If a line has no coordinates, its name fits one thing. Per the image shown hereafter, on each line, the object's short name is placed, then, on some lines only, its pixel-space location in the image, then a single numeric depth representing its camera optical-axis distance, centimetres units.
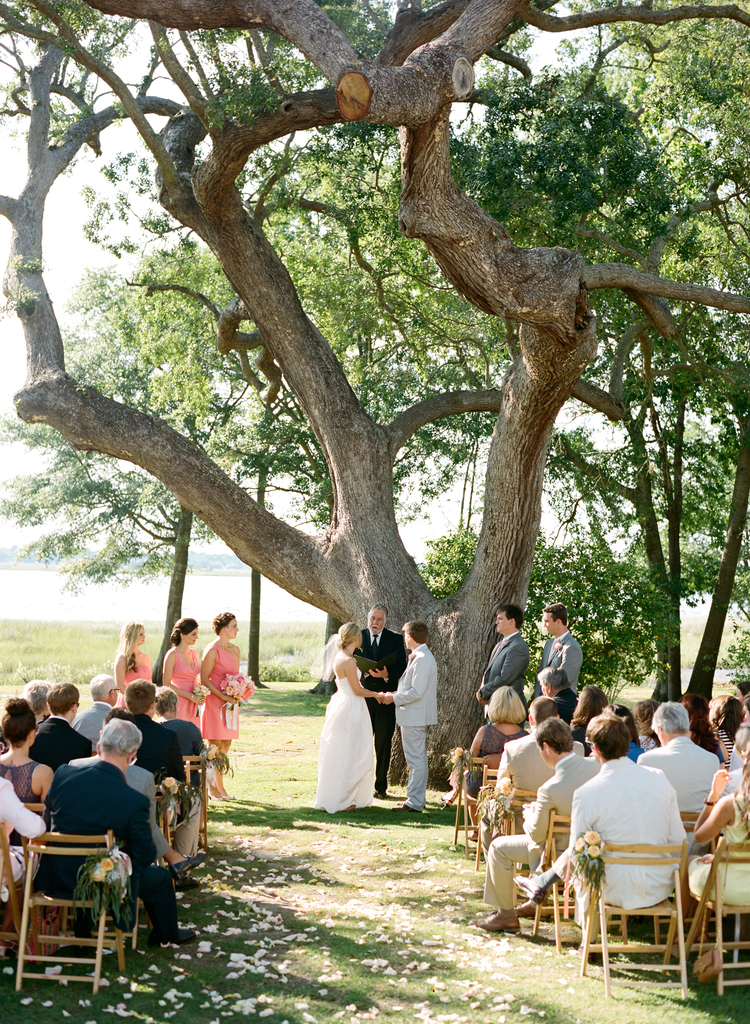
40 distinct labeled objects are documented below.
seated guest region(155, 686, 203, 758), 729
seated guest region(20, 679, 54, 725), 692
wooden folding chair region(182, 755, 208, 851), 754
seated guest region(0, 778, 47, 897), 517
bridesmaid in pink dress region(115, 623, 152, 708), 916
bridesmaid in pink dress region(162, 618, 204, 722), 966
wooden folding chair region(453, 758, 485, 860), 785
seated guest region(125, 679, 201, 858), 674
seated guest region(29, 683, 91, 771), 618
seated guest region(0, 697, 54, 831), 559
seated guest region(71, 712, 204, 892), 599
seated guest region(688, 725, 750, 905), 512
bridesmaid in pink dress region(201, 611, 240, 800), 1007
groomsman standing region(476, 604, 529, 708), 933
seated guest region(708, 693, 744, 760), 743
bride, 962
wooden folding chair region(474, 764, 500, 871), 732
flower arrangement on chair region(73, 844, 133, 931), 490
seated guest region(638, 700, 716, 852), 615
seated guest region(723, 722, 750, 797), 529
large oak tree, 823
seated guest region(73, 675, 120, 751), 723
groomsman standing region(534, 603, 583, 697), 895
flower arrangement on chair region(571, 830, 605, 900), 500
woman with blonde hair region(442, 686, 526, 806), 777
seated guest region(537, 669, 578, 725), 797
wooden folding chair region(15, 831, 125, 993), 491
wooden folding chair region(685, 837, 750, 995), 504
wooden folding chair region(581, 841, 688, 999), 500
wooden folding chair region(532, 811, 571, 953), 582
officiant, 1040
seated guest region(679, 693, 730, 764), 711
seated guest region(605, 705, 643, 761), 690
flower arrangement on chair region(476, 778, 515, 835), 648
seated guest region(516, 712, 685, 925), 516
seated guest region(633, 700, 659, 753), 784
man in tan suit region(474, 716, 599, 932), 585
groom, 973
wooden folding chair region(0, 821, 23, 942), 501
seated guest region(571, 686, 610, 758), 714
